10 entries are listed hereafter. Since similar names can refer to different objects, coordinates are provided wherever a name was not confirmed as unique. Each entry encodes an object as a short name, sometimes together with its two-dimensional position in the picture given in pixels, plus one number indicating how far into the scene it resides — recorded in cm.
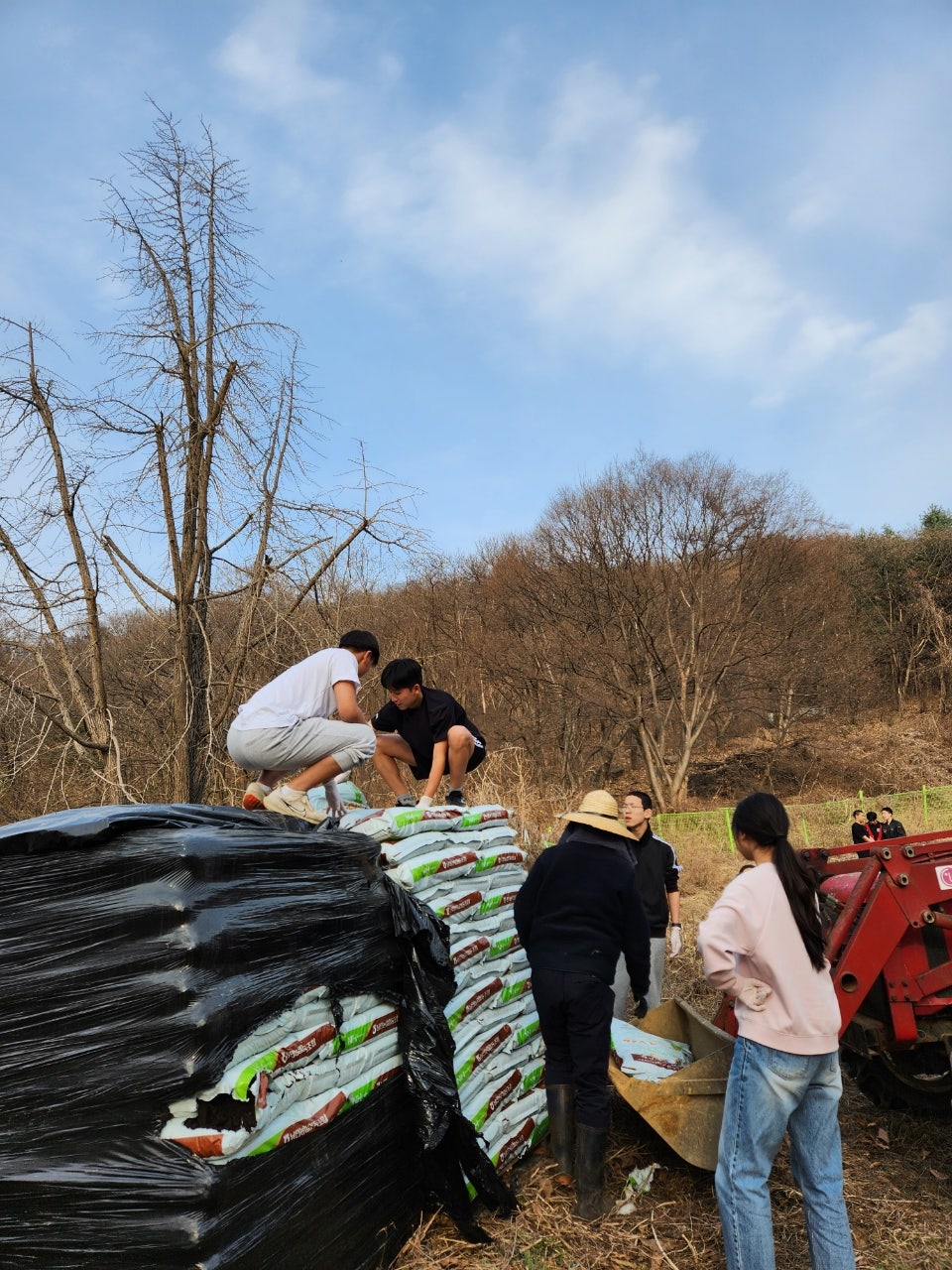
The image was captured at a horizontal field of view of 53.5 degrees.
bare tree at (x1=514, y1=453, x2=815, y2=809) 2244
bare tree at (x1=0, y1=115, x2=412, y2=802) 686
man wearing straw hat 382
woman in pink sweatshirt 306
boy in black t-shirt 546
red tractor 392
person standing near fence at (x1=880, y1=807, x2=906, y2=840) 1173
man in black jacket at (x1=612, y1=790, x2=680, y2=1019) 600
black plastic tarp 236
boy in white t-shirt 424
